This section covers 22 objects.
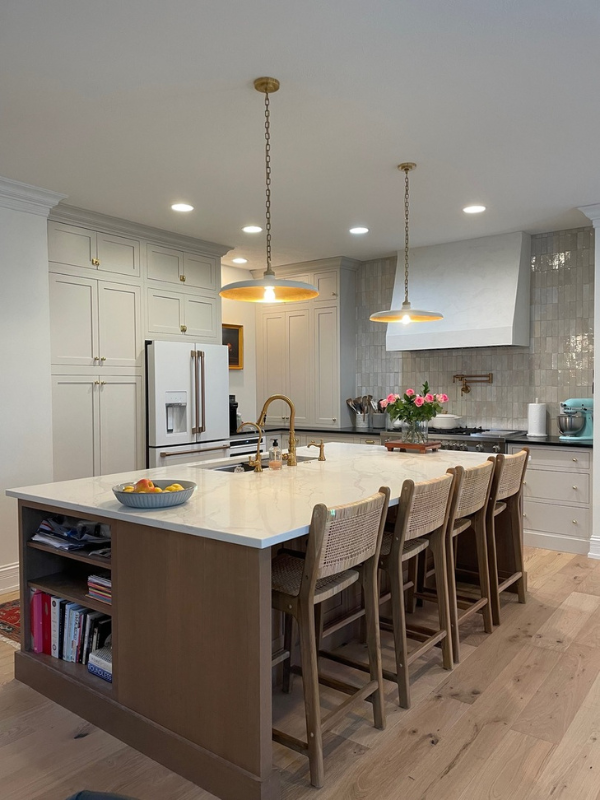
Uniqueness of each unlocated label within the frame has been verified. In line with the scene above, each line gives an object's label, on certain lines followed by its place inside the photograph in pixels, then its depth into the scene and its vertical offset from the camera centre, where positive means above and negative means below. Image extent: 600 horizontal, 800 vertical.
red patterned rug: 3.24 -1.29
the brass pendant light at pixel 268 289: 2.63 +0.47
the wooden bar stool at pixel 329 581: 1.99 -0.69
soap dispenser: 3.31 -0.39
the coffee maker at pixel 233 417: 6.14 -0.28
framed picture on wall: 6.59 +0.50
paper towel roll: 5.09 -0.28
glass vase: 4.04 -0.28
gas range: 4.88 -0.43
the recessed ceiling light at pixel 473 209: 4.43 +1.29
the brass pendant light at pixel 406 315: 3.62 +0.44
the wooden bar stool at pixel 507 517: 3.33 -0.78
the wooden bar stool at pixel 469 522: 2.88 -0.71
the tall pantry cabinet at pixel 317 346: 6.29 +0.45
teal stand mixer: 4.89 -0.27
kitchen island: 1.90 -0.82
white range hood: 5.05 +0.83
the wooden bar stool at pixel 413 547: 2.48 -0.71
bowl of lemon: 2.25 -0.39
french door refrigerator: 4.89 -0.11
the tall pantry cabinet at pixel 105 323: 4.40 +0.52
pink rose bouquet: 3.91 -0.12
